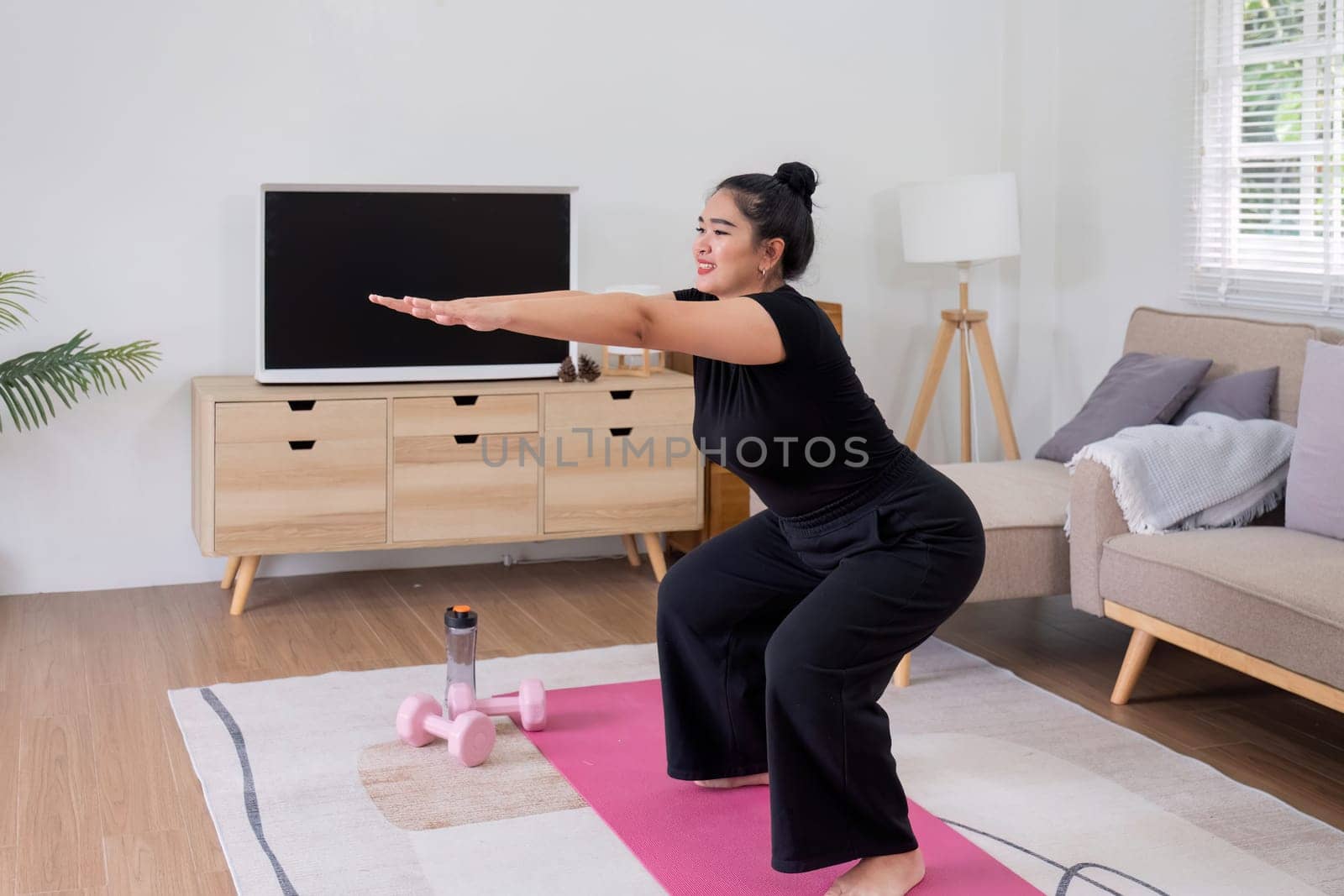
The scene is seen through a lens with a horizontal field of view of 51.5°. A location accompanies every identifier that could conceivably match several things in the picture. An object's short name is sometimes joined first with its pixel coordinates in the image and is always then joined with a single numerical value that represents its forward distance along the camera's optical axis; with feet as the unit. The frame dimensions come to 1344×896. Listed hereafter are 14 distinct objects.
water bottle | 9.57
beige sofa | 8.79
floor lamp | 14.73
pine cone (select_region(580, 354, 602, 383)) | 13.93
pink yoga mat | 7.45
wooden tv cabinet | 12.56
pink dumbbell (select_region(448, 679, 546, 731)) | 9.43
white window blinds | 12.59
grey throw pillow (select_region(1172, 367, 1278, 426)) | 11.48
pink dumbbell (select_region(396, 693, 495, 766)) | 8.95
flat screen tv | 13.01
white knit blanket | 10.34
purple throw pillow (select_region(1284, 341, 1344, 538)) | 9.98
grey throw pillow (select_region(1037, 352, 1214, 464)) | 12.03
